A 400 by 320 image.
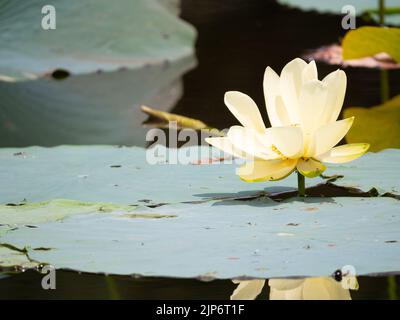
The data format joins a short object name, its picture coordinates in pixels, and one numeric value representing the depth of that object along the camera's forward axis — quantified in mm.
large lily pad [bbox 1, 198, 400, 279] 2559
